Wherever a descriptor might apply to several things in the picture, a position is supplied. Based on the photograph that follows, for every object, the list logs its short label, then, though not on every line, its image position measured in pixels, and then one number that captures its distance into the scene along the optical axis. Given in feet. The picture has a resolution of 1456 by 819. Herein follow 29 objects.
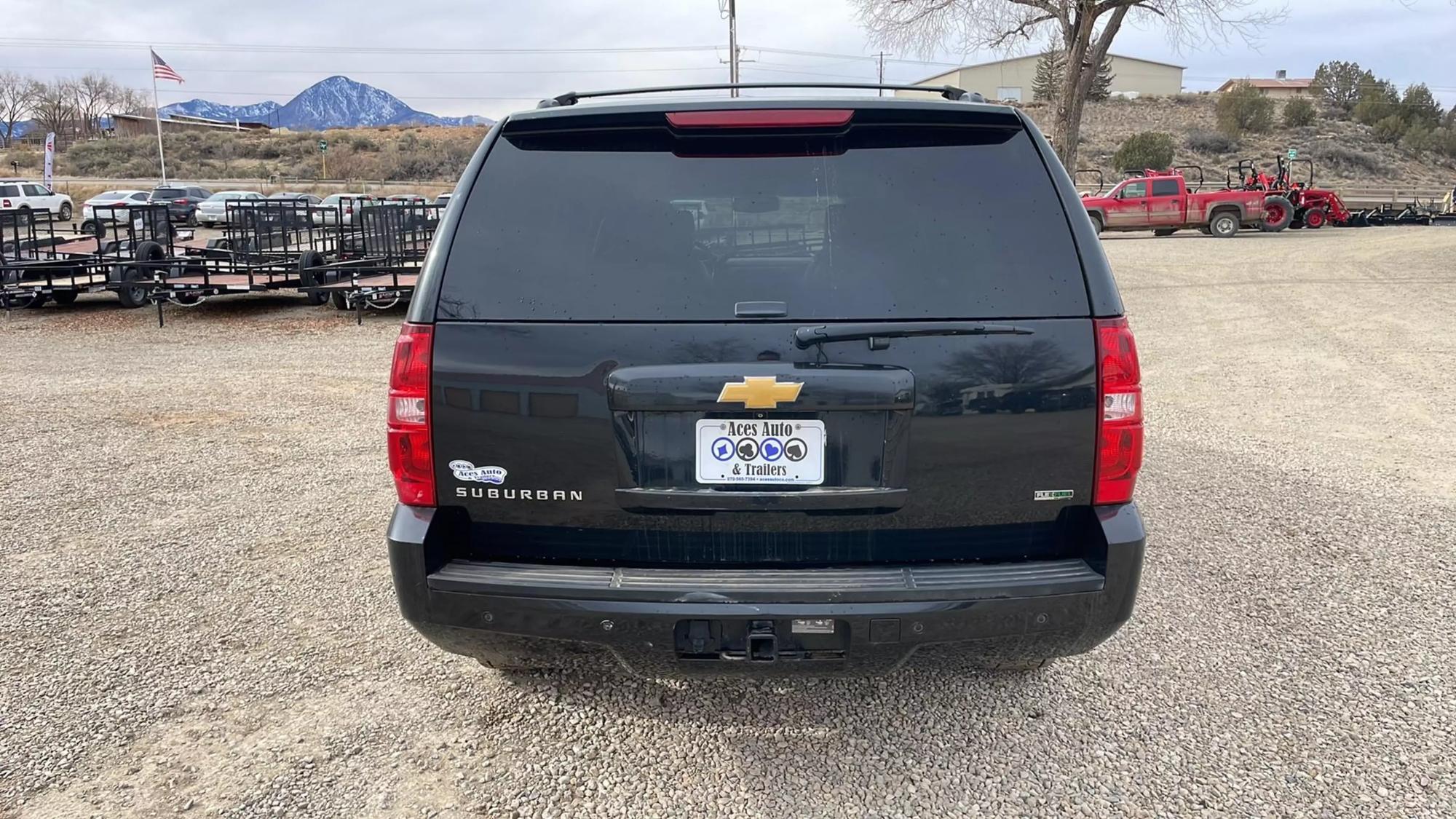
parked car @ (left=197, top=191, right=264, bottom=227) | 110.24
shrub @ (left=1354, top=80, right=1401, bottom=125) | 196.13
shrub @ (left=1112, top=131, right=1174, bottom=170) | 151.97
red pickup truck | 84.99
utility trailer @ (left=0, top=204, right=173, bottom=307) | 43.80
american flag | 138.41
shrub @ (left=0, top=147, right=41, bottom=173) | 201.19
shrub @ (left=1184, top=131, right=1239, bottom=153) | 181.27
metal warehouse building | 272.10
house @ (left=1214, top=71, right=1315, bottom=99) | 271.69
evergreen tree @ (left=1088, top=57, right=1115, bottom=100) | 216.54
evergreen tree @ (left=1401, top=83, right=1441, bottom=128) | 191.11
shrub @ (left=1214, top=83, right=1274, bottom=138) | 189.47
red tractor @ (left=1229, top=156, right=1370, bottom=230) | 92.58
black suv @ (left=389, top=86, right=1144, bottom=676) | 7.68
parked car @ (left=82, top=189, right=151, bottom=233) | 115.24
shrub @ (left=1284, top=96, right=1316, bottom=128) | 192.54
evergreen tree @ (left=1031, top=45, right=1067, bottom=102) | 185.78
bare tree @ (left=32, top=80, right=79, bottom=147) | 274.36
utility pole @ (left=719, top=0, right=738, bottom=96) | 125.49
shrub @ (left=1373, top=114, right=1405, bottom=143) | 187.32
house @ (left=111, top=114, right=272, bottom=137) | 280.31
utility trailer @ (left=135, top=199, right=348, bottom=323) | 42.68
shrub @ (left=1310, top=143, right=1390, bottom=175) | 170.30
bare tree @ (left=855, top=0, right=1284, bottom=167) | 75.92
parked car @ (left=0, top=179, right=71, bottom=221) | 110.63
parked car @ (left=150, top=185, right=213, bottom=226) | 111.65
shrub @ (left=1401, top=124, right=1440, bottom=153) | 180.75
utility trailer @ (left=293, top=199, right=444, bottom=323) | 42.06
